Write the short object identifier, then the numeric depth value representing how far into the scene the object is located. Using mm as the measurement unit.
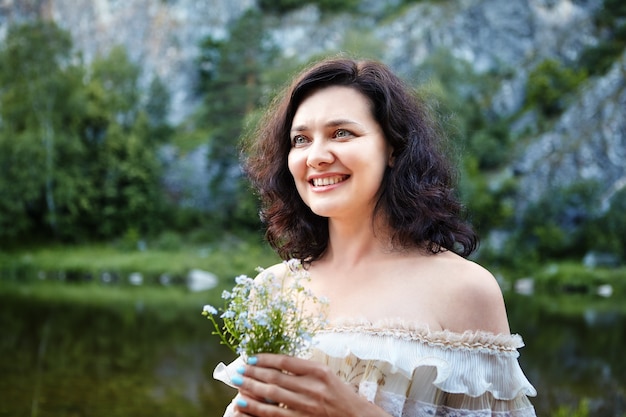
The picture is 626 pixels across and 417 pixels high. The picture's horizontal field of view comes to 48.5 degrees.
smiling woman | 1746
